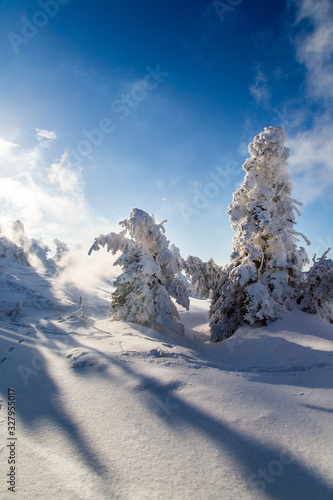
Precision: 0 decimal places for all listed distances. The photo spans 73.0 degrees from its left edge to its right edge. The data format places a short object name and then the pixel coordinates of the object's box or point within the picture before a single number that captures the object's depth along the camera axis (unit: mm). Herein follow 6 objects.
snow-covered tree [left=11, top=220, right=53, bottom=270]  41188
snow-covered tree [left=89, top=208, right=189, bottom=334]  11984
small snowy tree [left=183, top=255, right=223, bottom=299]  15656
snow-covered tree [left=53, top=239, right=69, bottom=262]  47188
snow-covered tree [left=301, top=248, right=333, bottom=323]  10125
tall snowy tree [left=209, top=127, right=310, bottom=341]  11320
